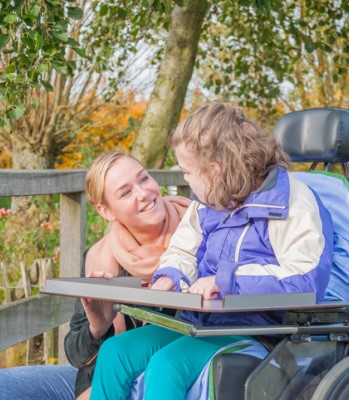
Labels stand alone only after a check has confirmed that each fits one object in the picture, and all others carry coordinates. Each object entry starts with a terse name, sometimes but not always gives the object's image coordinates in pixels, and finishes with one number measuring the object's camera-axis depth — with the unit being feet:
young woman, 9.26
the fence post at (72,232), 12.99
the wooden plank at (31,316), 11.44
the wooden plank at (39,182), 10.74
